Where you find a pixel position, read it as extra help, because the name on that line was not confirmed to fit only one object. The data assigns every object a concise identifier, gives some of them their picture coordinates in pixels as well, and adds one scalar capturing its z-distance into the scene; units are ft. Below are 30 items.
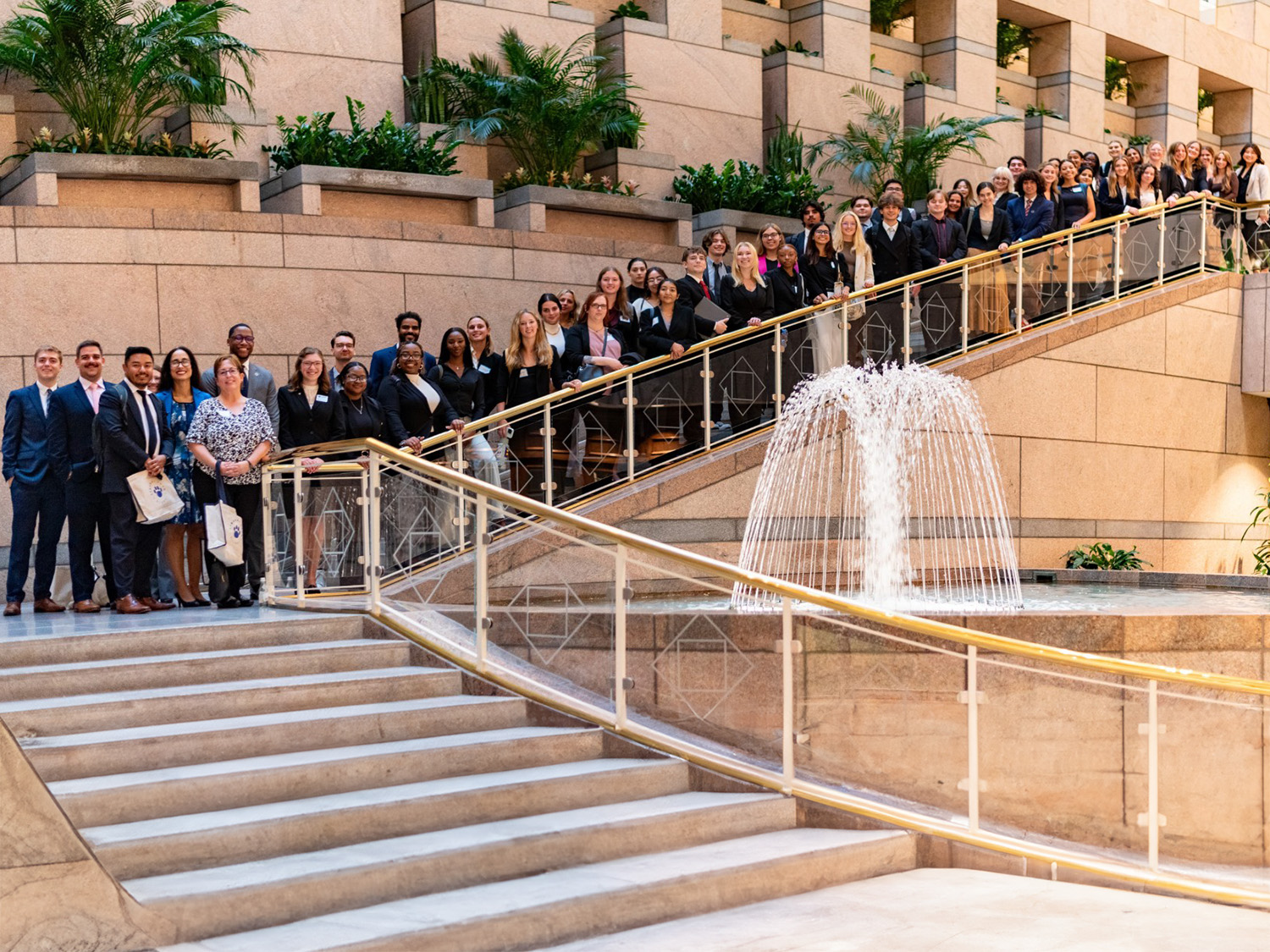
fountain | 39.45
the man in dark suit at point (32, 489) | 31.78
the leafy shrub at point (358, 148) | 47.98
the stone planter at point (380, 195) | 46.29
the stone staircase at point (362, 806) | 18.94
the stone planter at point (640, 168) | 58.03
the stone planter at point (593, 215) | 51.21
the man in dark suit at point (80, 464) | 31.04
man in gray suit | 34.68
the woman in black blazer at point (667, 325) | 38.58
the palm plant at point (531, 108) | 53.62
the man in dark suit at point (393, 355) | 36.50
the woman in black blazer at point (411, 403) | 34.30
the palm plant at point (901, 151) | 65.72
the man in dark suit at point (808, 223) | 42.70
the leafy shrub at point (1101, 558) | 46.26
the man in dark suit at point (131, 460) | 30.45
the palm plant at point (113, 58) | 43.96
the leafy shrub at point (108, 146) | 44.50
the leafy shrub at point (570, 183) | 53.93
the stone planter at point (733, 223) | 57.26
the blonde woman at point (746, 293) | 39.91
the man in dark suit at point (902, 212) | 44.70
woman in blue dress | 32.12
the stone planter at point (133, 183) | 42.37
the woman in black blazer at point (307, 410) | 33.37
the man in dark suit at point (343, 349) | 36.14
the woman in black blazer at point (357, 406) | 33.53
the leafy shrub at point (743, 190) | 59.00
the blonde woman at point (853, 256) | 42.52
